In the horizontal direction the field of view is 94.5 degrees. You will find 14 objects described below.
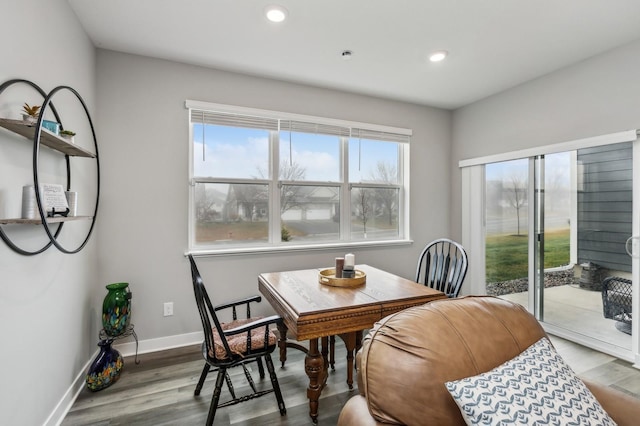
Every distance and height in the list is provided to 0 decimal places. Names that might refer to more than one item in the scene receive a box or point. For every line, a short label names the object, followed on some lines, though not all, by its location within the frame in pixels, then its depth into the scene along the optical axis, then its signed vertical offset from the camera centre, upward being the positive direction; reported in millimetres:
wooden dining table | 1647 -565
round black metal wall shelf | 1321 +386
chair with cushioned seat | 1694 -831
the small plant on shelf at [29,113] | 1366 +482
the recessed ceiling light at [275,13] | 2047 +1408
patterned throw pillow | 828 -549
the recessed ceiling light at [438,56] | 2639 +1423
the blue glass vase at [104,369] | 2125 -1154
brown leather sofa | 913 -500
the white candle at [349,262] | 2295 -393
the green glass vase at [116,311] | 2242 -766
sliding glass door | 2666 -269
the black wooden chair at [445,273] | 2395 -532
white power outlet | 2752 -906
